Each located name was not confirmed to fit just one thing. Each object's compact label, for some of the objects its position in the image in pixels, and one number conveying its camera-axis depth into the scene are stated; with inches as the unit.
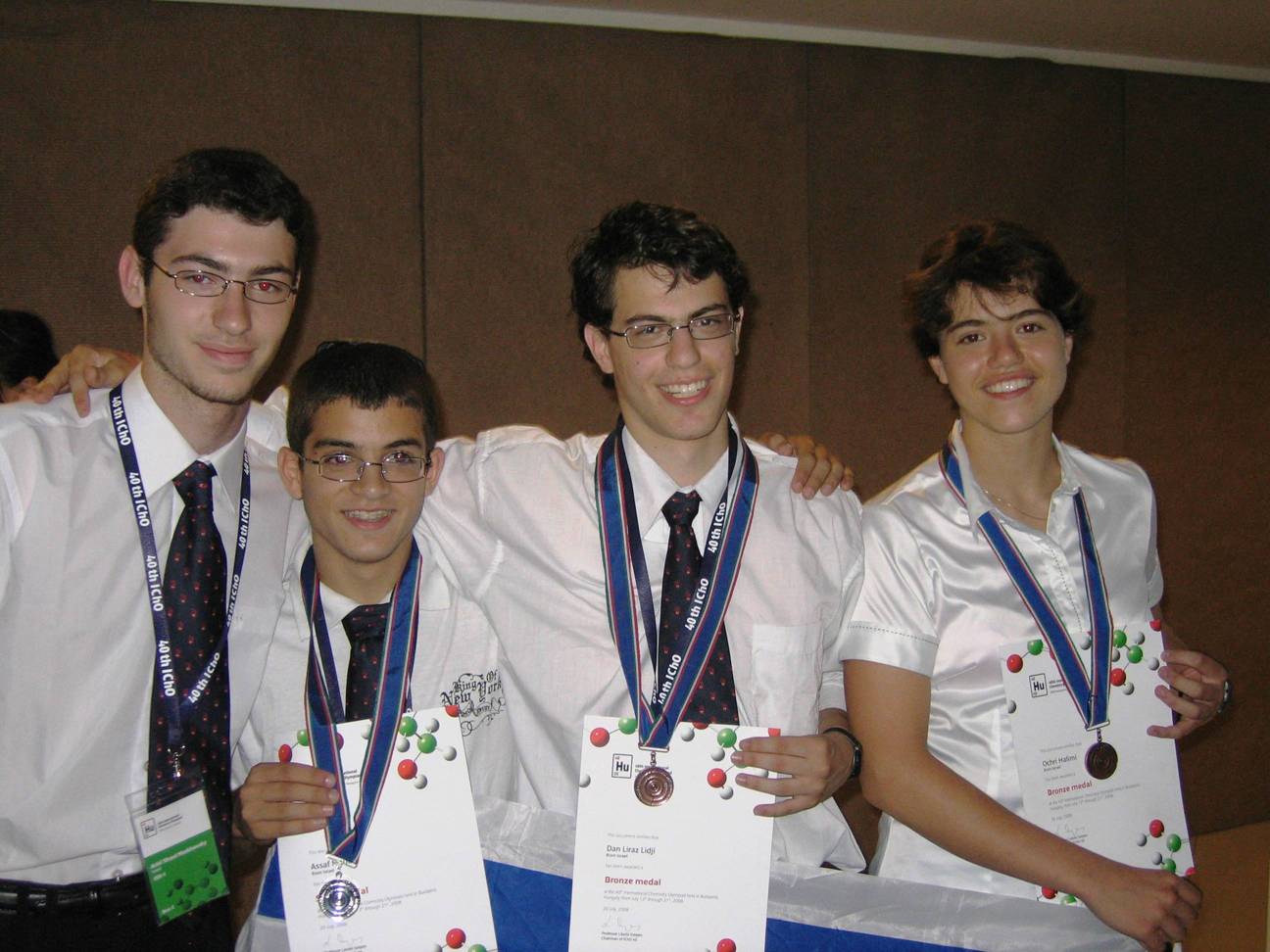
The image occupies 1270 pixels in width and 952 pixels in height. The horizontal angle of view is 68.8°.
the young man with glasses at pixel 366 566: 69.2
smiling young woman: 65.7
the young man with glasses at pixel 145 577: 62.7
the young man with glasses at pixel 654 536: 69.9
